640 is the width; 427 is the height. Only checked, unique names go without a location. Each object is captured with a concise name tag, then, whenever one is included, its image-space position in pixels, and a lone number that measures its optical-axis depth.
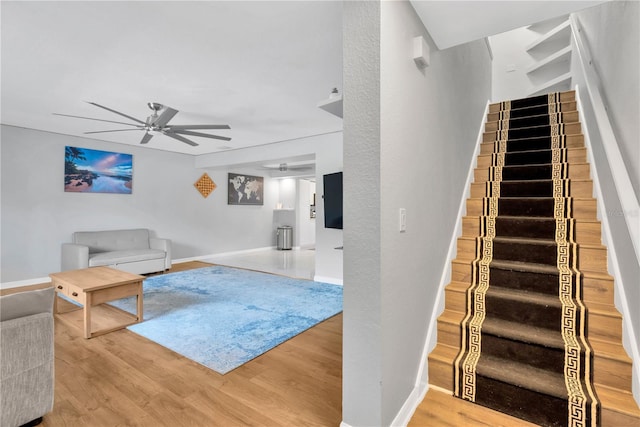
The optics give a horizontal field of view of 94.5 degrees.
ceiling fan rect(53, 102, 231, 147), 3.26
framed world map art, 7.69
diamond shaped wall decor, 7.01
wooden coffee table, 2.81
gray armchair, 1.46
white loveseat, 4.54
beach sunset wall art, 5.09
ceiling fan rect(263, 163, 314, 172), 7.34
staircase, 1.59
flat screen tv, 4.24
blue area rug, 2.57
